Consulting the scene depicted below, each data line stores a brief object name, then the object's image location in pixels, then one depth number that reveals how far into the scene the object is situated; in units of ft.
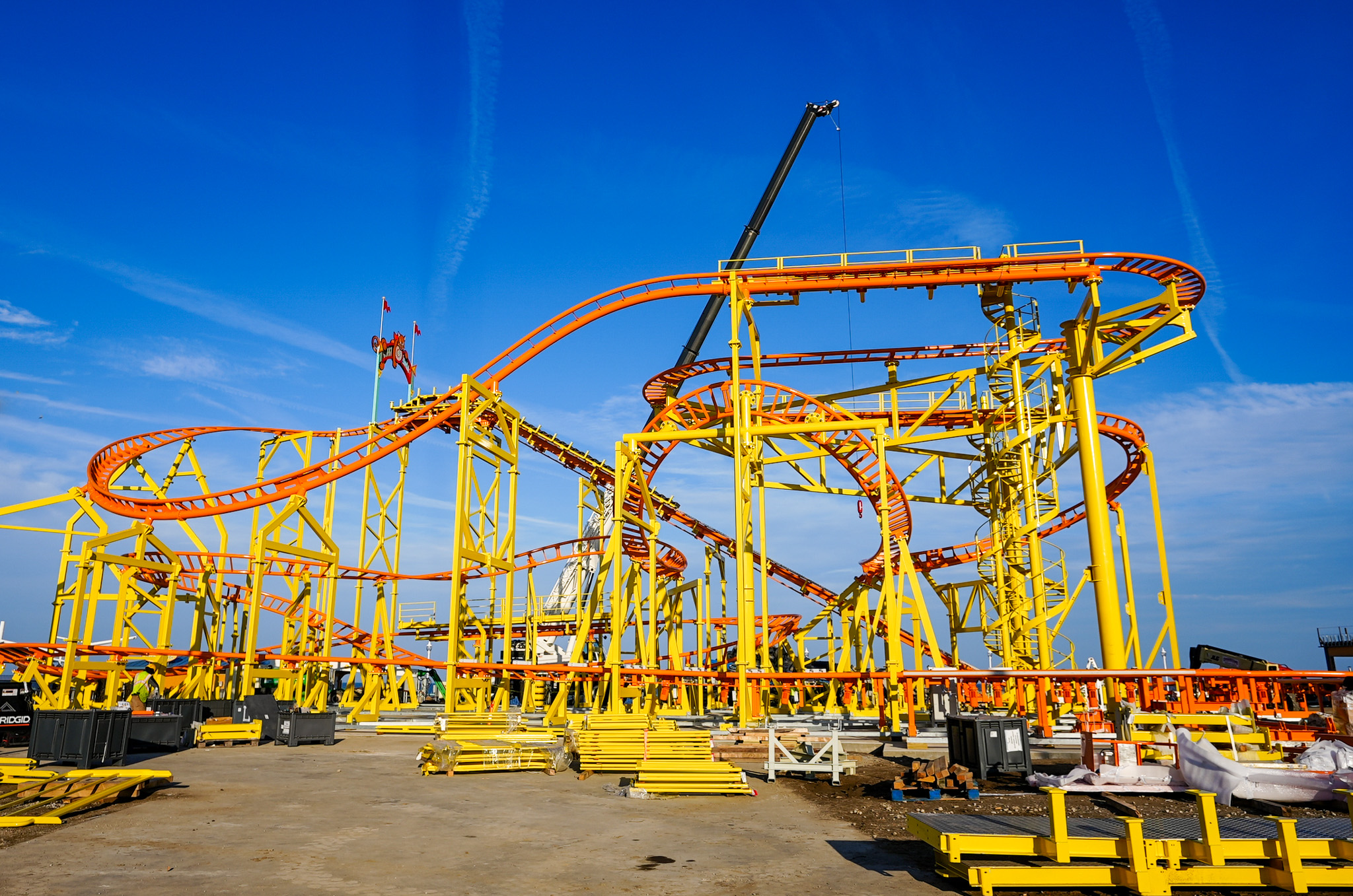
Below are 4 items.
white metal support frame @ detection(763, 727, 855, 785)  36.65
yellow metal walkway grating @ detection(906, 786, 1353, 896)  17.54
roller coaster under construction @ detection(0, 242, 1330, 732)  56.85
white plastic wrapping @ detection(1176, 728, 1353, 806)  28.66
